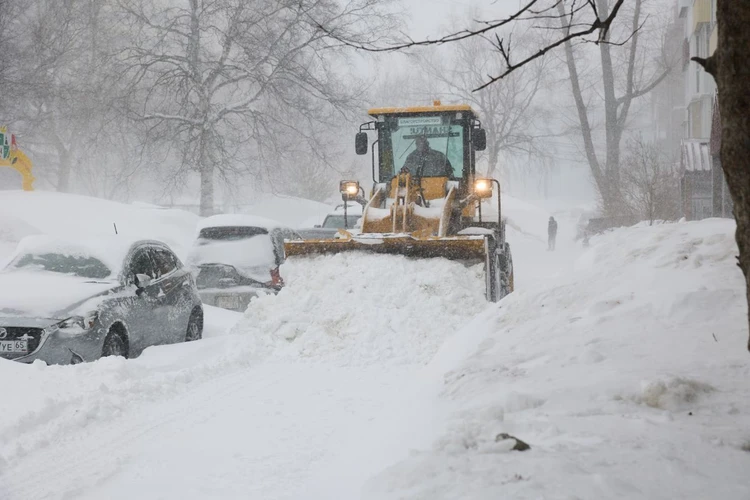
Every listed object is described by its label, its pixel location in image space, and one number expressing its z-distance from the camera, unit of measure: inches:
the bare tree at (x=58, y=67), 1097.4
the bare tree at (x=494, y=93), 1658.5
